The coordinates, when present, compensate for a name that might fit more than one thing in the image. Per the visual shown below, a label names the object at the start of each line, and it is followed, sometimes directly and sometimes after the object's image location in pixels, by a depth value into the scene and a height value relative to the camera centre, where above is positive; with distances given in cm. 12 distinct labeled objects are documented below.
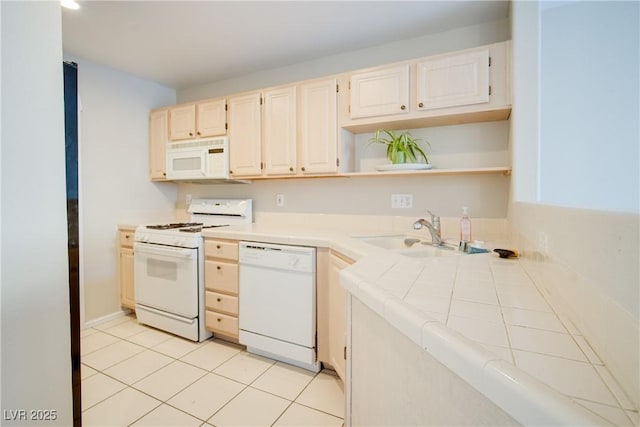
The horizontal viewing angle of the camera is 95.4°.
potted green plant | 211 +44
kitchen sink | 166 -24
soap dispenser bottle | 189 -14
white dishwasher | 192 -65
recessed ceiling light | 178 +127
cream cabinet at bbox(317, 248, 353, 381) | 174 -64
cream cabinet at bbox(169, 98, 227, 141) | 271 +85
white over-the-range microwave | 268 +47
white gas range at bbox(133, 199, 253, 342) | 231 -59
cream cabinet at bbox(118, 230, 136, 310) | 279 -59
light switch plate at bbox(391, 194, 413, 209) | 230 +6
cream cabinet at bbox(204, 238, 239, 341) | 222 -61
